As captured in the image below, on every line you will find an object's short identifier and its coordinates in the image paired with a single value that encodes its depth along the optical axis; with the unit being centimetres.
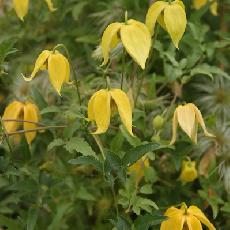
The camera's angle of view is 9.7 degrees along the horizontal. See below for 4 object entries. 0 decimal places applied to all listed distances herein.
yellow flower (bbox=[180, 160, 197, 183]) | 122
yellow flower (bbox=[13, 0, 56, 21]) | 116
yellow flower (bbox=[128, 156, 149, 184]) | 120
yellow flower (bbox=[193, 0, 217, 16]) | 130
